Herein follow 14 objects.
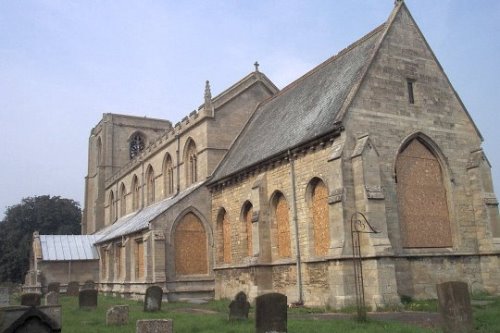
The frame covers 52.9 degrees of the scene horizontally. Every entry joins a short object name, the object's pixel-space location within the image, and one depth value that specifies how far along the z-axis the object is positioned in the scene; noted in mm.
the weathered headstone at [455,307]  11469
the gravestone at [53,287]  32388
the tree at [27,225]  63378
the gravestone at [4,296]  19844
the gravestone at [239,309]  15195
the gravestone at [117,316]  15063
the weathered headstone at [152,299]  19641
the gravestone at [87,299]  22261
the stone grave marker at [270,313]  11508
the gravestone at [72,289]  35594
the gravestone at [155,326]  9805
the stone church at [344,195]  18406
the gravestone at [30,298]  19806
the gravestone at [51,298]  22516
